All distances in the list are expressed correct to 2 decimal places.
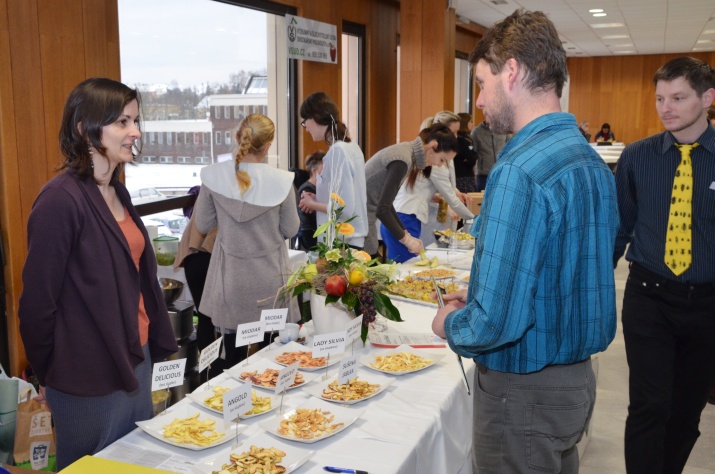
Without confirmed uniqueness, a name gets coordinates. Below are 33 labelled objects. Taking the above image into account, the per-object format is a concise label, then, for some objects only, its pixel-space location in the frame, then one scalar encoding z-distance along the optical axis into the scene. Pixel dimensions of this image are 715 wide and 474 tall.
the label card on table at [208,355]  1.86
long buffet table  1.59
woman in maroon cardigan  1.66
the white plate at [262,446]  1.51
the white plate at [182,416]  1.62
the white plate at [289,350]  2.19
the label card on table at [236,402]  1.60
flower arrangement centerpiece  2.29
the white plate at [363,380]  1.90
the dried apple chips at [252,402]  1.82
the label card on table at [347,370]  1.92
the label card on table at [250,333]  2.03
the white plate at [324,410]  1.68
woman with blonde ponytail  2.75
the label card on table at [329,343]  1.97
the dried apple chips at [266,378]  2.00
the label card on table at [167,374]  1.74
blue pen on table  1.52
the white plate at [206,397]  1.81
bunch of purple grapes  2.29
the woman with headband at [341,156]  3.32
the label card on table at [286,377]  1.81
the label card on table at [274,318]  2.16
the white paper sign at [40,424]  2.57
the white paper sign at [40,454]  2.56
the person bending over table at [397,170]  3.53
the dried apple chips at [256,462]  1.49
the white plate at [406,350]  2.20
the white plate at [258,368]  2.09
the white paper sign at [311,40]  6.12
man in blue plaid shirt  1.32
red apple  2.27
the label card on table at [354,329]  2.16
